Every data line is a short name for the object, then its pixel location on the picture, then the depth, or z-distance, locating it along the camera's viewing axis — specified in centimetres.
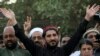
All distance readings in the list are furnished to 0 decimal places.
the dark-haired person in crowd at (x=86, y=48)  959
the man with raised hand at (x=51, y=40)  975
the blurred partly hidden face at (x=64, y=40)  1247
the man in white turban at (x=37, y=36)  1077
